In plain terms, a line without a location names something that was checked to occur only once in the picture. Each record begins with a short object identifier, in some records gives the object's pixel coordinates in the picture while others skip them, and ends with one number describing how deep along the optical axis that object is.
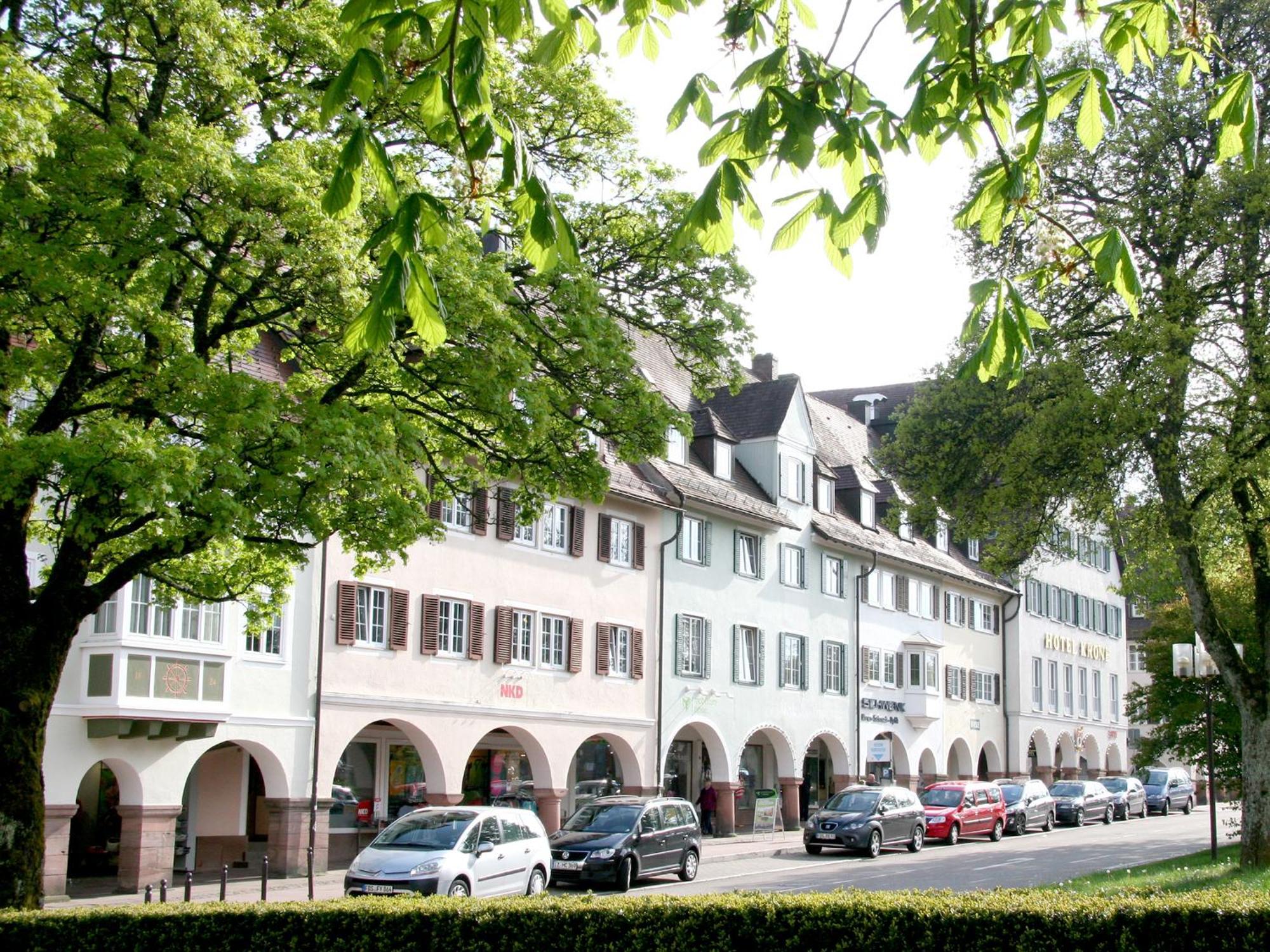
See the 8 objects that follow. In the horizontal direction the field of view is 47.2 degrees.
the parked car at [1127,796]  57.72
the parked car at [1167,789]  63.59
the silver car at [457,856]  21.06
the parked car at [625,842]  25.95
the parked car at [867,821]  35.12
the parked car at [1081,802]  52.31
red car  40.84
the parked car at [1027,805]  46.03
